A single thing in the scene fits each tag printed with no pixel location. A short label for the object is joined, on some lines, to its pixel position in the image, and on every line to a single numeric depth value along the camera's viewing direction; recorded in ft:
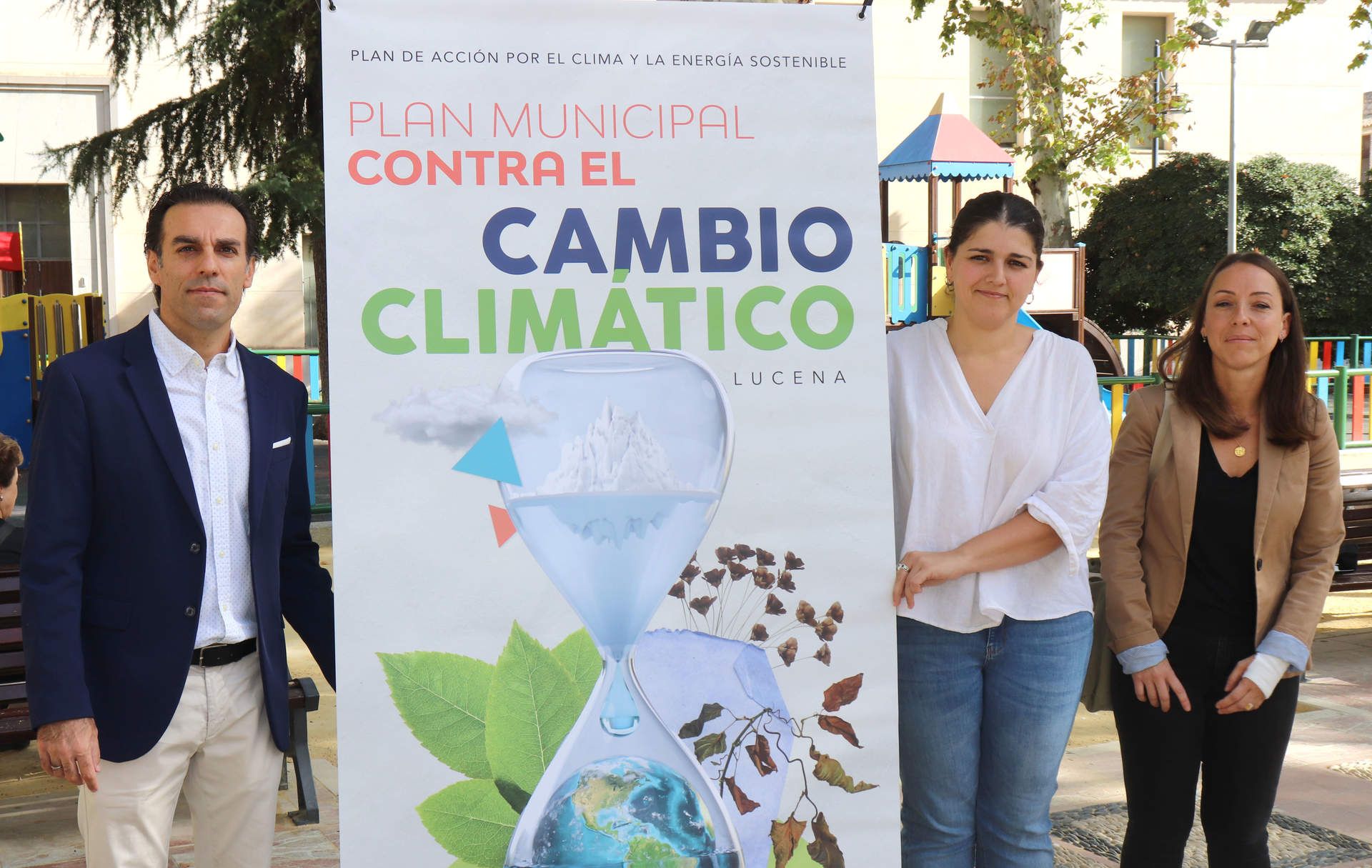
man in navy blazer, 7.31
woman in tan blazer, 8.95
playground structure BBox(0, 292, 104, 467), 35.04
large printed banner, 7.24
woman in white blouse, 8.07
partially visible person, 15.39
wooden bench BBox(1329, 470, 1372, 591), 19.24
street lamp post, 53.01
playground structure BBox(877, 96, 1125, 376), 41.73
